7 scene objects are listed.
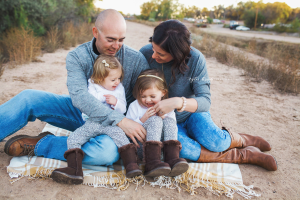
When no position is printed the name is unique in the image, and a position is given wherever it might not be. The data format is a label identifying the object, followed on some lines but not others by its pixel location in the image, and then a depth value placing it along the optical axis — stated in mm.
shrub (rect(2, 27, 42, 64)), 5863
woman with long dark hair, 2115
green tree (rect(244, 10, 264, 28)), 33094
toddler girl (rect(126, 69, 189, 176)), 1826
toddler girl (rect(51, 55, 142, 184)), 1772
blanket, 1946
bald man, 1972
